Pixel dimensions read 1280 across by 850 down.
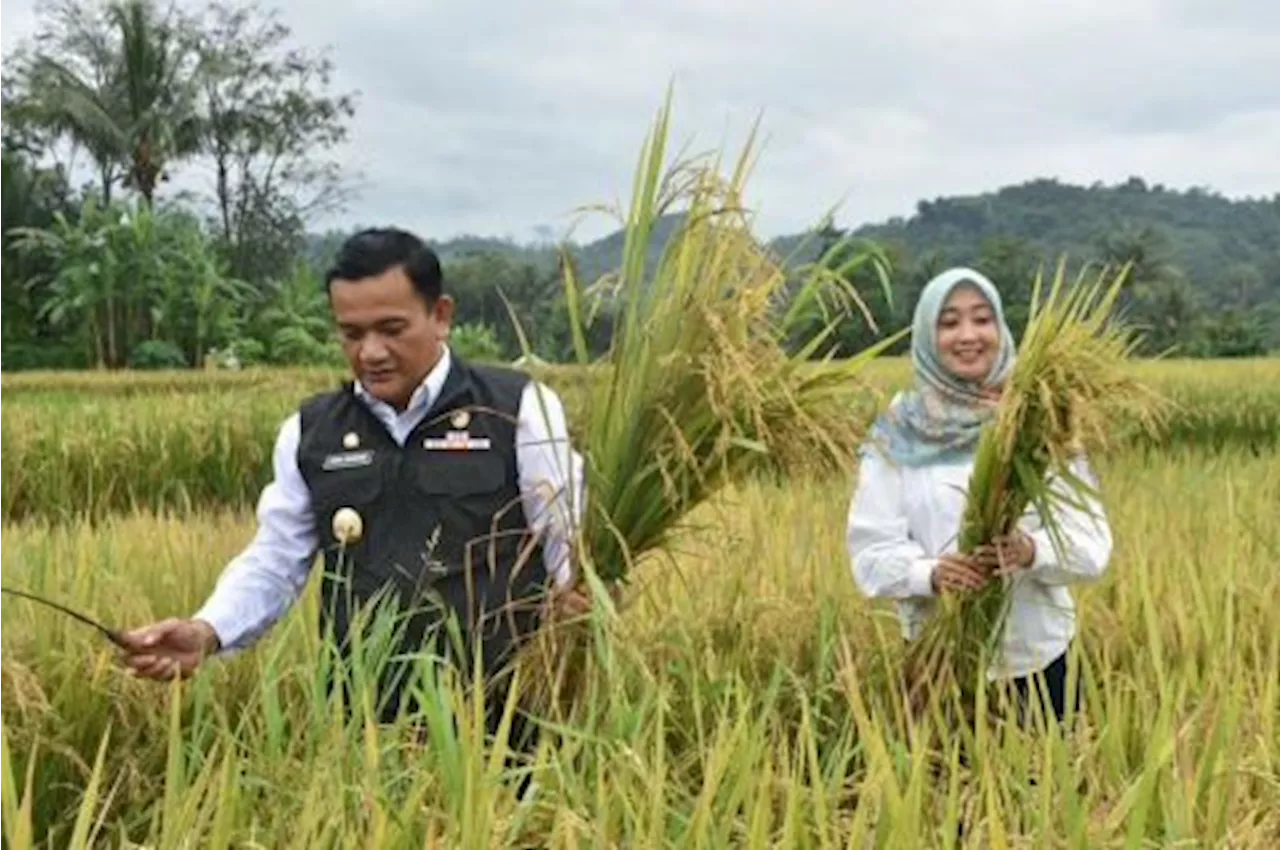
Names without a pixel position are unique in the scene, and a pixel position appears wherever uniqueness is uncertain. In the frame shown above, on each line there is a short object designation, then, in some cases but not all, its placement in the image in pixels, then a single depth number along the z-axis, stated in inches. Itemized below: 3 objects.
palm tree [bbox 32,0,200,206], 912.9
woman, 85.9
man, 76.4
